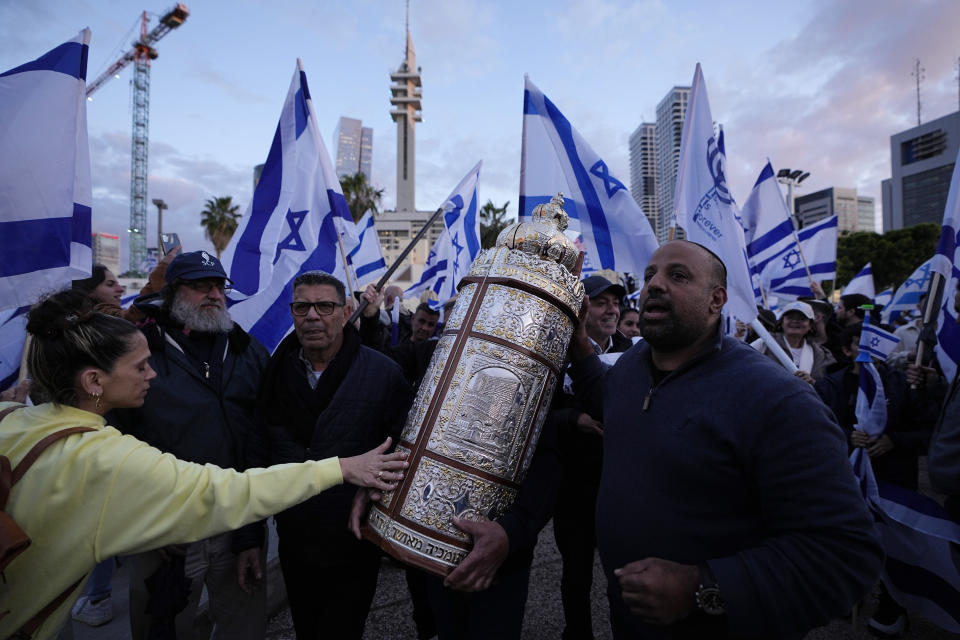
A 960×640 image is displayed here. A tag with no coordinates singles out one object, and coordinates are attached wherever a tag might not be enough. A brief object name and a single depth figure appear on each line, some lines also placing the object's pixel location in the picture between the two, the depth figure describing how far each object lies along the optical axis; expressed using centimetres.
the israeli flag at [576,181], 499
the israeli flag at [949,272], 328
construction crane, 7650
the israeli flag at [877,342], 379
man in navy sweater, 150
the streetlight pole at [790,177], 2038
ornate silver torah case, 193
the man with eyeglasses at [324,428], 264
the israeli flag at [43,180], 275
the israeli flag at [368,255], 740
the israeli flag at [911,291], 727
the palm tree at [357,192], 4447
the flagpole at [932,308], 337
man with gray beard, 270
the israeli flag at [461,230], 762
